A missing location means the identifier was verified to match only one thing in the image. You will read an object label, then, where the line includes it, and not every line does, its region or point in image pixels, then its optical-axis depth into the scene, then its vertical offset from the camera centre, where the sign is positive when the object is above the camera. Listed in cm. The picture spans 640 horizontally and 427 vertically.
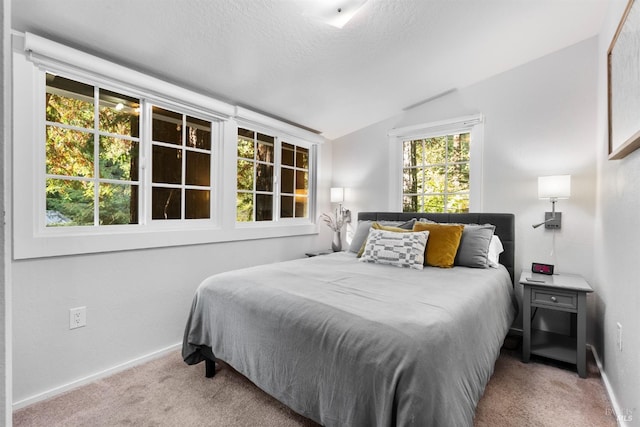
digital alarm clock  257 -47
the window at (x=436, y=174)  330 +42
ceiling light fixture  192 +127
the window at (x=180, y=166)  254 +37
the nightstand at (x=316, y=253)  375 -52
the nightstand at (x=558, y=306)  215 -68
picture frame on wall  146 +68
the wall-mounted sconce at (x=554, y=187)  245 +19
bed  116 -58
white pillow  257 -34
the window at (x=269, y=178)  326 +36
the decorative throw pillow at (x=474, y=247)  249 -30
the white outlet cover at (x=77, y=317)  202 -71
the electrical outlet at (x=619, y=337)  170 -69
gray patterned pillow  247 -31
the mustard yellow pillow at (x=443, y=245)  249 -28
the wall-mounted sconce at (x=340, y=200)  402 +13
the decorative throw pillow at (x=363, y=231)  309 -21
